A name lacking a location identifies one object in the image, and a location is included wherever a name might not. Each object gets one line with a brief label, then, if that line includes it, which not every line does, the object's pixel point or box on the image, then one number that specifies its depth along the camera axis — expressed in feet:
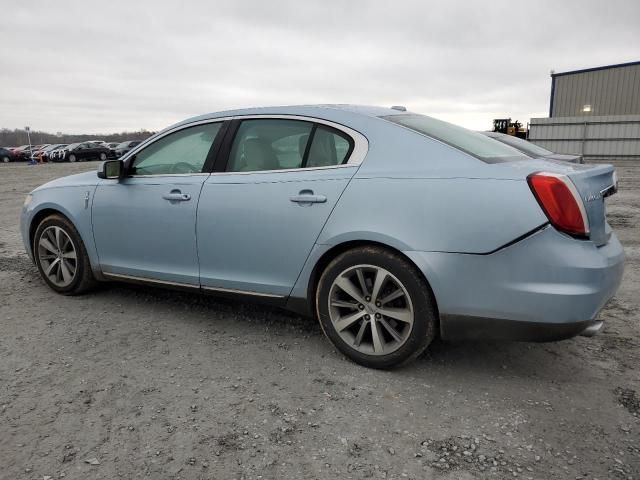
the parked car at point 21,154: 132.67
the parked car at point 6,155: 130.31
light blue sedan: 8.02
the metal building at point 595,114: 76.02
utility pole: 110.73
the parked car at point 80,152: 120.26
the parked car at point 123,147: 117.39
